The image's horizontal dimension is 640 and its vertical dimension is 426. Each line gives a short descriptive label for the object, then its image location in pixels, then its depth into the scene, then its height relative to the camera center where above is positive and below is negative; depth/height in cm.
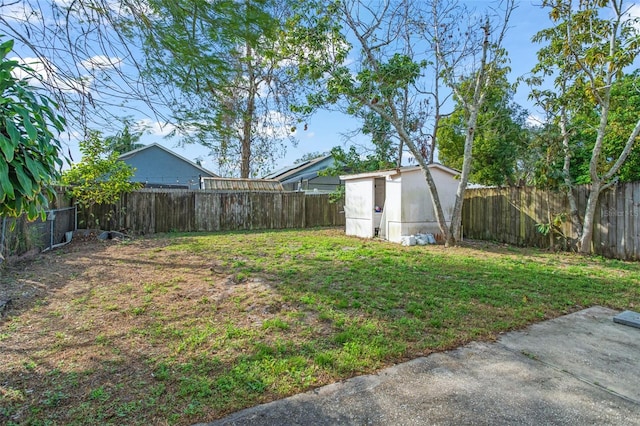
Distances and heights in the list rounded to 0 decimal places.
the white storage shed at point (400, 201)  965 +34
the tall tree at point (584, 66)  667 +293
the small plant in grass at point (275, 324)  329 -107
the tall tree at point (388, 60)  810 +370
